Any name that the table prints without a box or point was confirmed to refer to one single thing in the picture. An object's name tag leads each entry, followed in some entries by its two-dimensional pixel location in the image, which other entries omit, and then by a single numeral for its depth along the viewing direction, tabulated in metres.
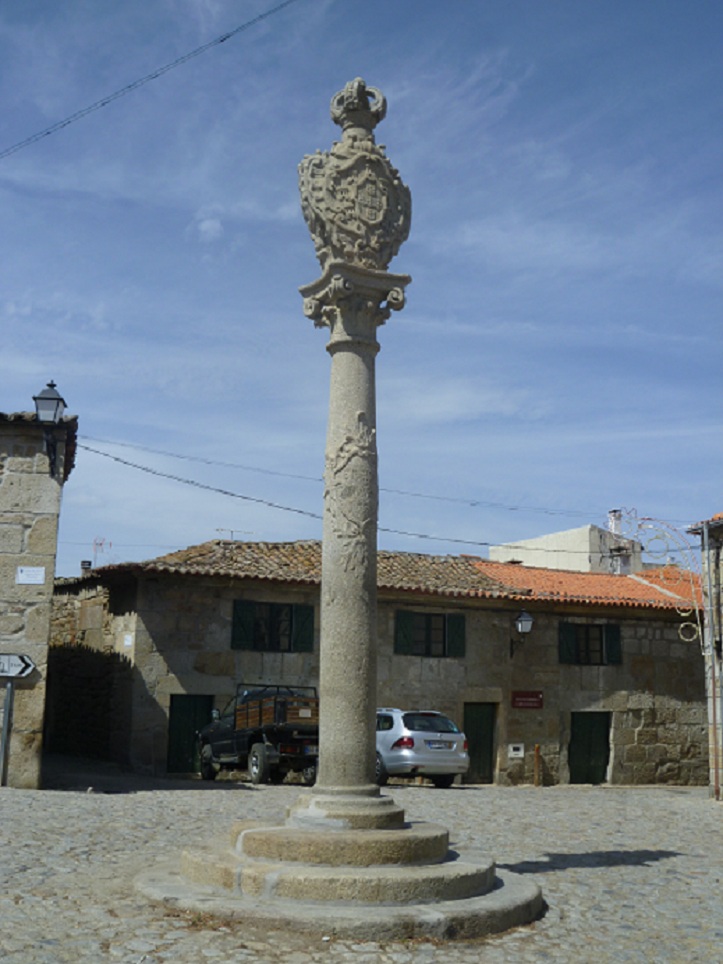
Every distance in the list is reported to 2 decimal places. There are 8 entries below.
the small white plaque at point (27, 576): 14.12
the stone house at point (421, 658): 19.53
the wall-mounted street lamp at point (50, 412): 14.30
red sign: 22.12
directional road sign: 13.84
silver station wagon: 17.30
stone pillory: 6.23
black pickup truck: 16.48
